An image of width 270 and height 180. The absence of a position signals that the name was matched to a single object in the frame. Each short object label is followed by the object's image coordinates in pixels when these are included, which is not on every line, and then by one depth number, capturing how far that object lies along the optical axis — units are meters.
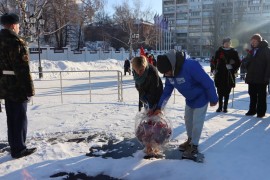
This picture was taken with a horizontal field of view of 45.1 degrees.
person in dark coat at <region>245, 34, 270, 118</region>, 6.26
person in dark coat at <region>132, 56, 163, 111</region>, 4.56
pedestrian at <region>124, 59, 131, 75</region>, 24.54
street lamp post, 22.06
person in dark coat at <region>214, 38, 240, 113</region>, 6.93
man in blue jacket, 3.82
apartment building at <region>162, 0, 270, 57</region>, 60.09
